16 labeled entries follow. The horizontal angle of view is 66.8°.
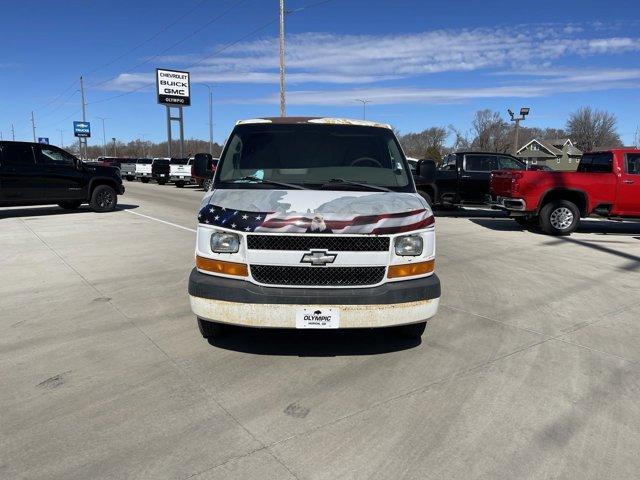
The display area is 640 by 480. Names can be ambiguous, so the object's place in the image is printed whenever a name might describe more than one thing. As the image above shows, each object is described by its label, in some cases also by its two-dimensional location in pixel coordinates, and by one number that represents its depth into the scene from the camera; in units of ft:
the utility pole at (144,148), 439.14
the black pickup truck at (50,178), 42.09
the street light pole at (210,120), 189.70
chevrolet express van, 11.82
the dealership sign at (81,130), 237.94
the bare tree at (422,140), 320.09
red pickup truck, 37.47
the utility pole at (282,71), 82.74
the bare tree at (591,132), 290.97
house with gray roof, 273.75
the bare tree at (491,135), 258.37
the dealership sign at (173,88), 167.73
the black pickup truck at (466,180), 51.57
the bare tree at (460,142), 288.47
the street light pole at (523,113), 122.01
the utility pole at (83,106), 216.37
